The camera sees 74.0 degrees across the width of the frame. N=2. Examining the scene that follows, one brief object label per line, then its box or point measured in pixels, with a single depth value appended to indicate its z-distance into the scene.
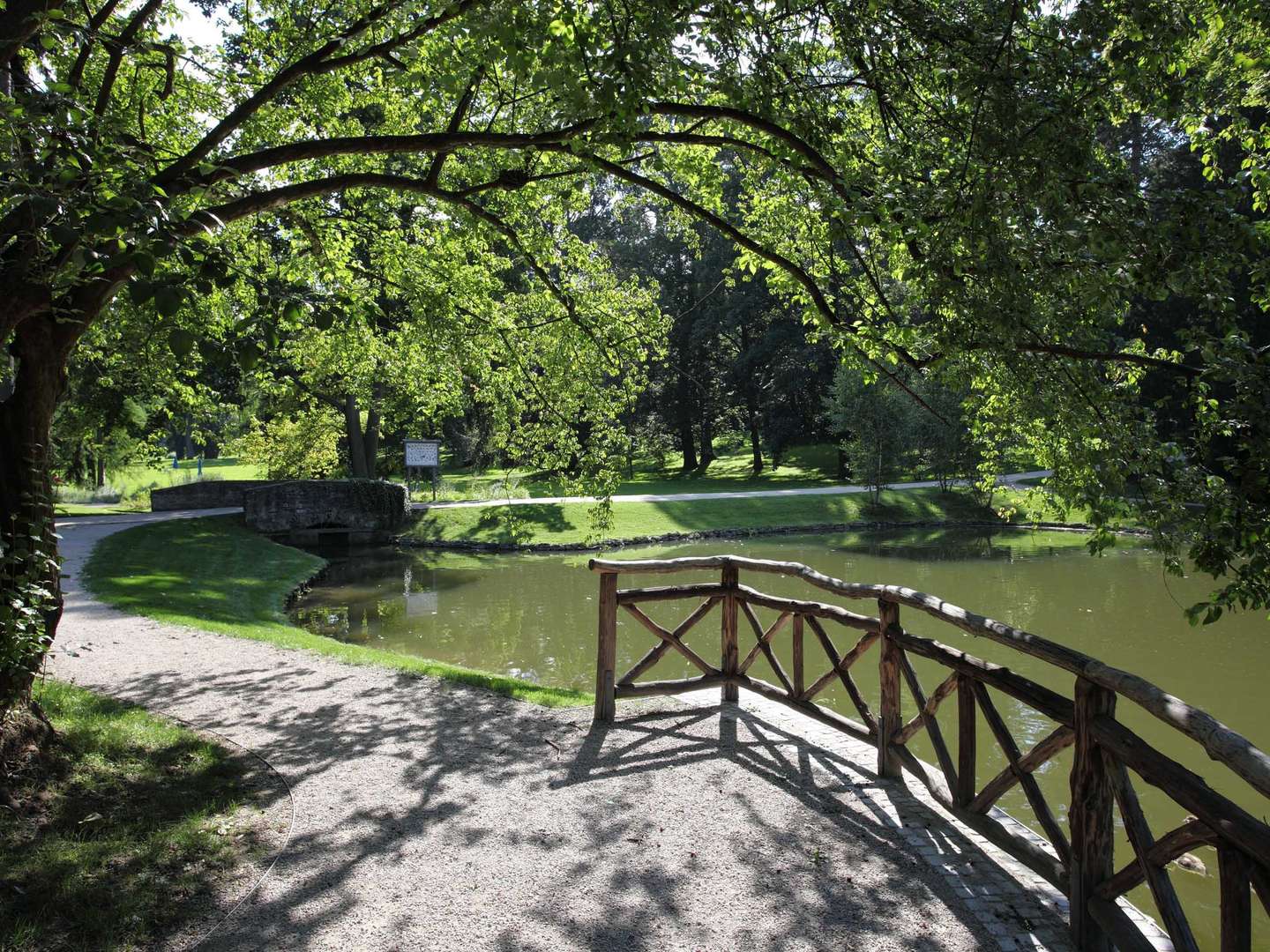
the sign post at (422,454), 28.58
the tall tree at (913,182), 4.11
